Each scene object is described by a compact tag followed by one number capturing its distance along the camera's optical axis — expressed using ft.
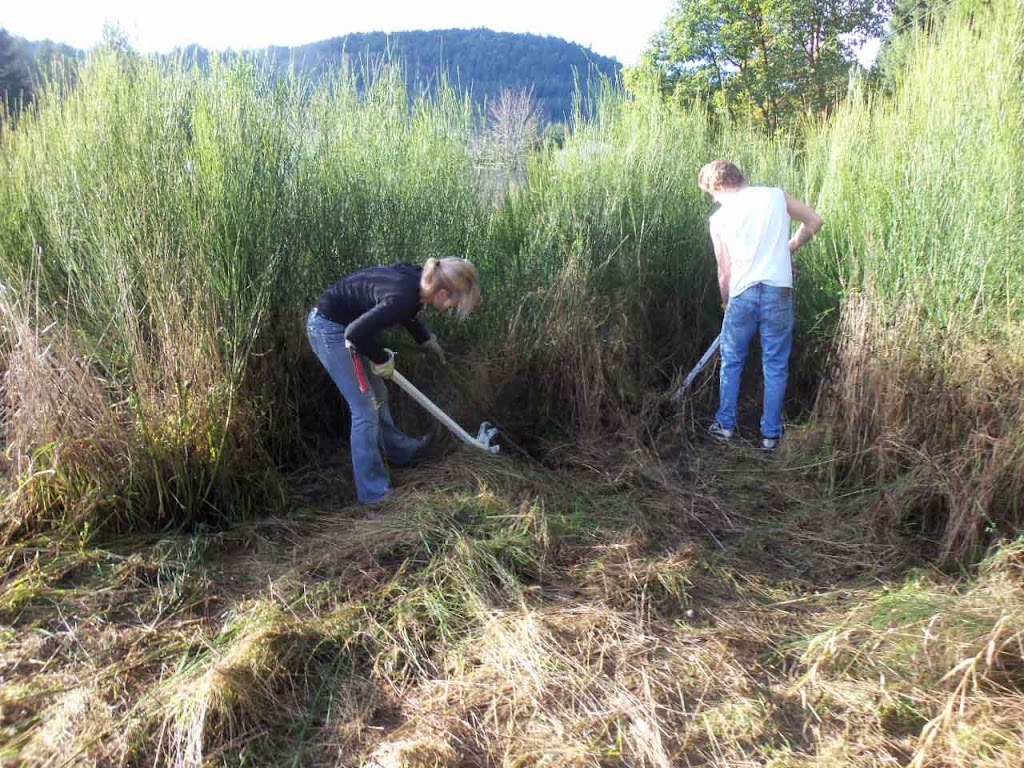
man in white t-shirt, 11.32
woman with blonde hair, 9.18
